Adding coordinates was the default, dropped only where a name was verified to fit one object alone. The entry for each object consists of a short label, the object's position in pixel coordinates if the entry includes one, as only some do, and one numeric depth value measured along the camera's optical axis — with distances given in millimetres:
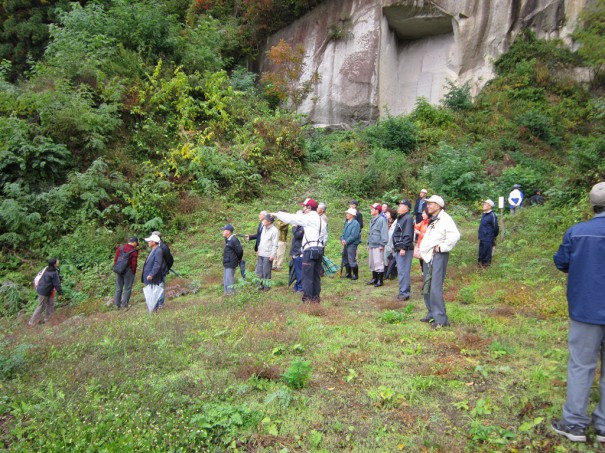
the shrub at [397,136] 22609
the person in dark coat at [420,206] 12820
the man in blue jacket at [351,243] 11289
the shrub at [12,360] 5633
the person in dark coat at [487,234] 11188
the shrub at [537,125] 22328
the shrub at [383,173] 19766
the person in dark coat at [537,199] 17803
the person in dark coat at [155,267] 9672
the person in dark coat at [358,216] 11516
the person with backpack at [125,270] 10930
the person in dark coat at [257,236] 10719
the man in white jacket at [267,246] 10484
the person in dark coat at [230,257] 10141
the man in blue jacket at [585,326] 3953
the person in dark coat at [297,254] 10352
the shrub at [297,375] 5129
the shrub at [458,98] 24688
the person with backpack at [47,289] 11320
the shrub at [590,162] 13352
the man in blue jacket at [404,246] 8953
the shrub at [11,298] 12508
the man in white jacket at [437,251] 6852
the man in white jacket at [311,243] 8320
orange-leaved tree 25047
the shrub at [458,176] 19250
